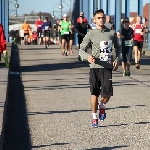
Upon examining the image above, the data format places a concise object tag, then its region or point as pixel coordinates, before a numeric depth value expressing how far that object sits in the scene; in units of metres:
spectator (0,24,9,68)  17.92
